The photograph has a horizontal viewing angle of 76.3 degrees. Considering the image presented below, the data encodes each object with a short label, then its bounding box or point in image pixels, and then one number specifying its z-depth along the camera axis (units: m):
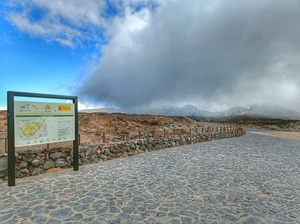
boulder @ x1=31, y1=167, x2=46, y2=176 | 6.36
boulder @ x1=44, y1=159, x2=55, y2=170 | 6.70
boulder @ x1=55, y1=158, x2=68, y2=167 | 7.01
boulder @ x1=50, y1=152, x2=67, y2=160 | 6.92
